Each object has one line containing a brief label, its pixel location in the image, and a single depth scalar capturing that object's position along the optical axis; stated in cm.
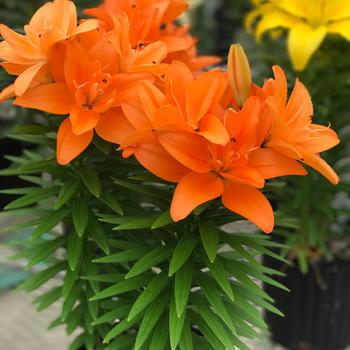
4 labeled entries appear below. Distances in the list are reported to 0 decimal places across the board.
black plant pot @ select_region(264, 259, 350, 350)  106
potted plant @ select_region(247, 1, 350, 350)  75
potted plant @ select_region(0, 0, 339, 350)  43
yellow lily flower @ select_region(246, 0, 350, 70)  72
